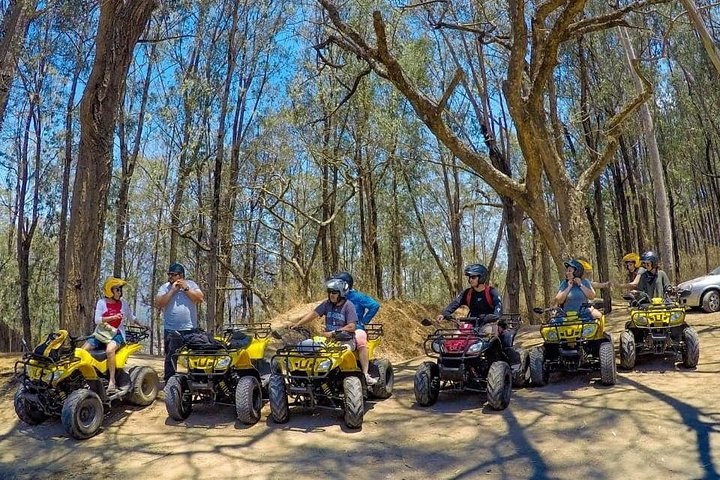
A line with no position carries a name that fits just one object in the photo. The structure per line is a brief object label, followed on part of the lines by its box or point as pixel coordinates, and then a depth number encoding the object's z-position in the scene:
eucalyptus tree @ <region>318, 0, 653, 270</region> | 9.40
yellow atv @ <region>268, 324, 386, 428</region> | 6.18
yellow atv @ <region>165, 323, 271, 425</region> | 6.49
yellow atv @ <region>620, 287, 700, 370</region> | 7.83
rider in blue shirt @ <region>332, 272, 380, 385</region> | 6.70
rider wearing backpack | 7.30
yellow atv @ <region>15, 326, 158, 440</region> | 6.25
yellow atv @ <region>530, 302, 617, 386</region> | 7.17
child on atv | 6.86
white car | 13.22
